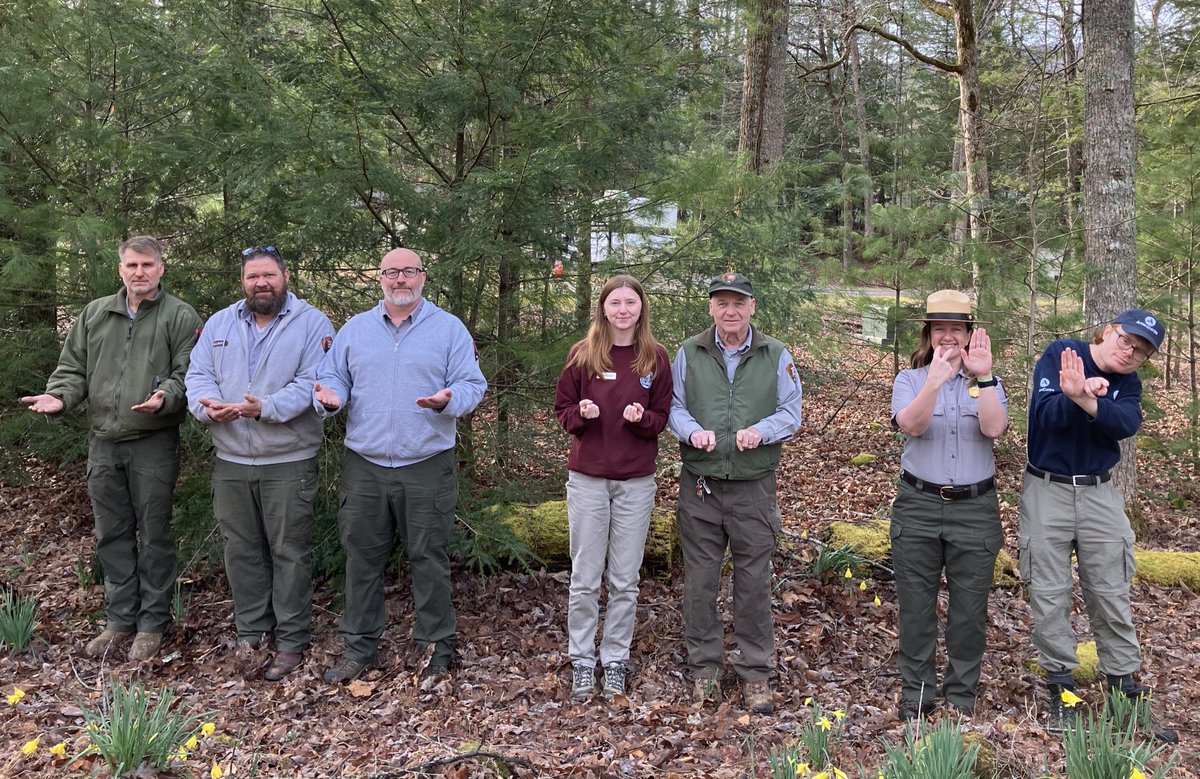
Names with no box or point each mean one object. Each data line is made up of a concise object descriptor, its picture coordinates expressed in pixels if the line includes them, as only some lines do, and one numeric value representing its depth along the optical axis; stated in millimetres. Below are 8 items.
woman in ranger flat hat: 3951
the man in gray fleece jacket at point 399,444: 4285
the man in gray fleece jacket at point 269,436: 4457
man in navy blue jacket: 4016
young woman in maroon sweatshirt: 4195
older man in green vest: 4195
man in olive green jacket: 4617
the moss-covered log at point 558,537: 5719
